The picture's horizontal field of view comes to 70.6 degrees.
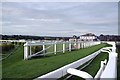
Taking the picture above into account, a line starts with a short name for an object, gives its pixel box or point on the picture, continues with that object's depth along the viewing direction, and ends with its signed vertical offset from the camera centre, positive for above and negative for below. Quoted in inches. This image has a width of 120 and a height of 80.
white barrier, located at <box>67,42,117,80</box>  43.3 -18.2
